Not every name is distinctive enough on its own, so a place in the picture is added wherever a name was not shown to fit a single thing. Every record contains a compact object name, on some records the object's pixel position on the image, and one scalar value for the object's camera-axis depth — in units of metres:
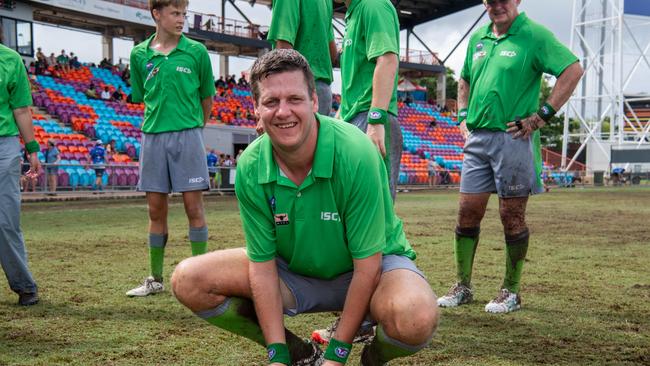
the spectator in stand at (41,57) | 27.11
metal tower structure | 41.69
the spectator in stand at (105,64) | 30.47
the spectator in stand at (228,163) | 22.34
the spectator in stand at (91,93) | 26.17
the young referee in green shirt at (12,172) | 4.71
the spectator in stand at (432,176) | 30.66
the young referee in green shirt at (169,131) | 5.16
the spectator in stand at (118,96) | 27.34
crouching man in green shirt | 2.69
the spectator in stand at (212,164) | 20.86
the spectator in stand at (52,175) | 16.80
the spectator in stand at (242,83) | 36.14
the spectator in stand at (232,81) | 34.88
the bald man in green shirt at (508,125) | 4.64
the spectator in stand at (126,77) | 29.70
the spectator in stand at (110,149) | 20.52
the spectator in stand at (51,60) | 28.27
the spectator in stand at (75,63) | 28.78
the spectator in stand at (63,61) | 28.11
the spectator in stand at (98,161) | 18.06
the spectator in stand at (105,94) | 26.65
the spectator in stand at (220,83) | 33.50
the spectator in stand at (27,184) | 16.05
